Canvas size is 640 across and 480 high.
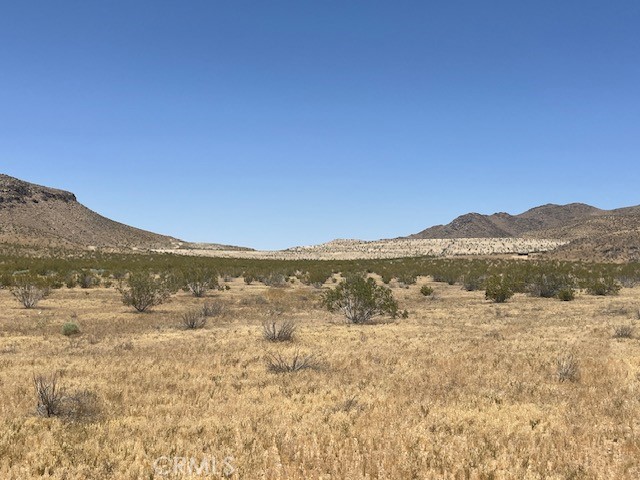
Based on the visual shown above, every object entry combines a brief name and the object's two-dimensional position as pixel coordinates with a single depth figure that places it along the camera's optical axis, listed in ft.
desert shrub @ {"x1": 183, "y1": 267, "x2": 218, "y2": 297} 100.99
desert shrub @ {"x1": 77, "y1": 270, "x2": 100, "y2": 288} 108.27
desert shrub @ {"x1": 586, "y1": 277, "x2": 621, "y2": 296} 99.60
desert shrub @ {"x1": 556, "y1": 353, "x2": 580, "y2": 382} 31.55
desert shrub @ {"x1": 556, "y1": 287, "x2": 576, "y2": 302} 89.97
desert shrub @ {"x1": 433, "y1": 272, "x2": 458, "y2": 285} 140.24
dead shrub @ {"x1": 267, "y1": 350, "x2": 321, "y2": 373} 34.36
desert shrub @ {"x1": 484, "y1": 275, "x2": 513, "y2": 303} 88.22
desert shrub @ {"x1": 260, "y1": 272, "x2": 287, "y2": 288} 130.62
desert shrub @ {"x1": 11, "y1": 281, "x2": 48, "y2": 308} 73.56
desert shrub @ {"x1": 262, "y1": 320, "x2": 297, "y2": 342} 47.50
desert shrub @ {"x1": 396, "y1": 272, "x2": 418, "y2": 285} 135.74
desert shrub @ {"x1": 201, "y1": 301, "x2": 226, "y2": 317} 67.97
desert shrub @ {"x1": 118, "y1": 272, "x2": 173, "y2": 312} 73.00
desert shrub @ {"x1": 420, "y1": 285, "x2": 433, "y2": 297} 105.40
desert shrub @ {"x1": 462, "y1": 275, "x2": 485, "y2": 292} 118.62
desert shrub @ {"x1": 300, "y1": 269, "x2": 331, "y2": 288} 127.24
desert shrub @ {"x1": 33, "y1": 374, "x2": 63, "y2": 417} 23.88
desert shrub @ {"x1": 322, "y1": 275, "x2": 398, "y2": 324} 65.05
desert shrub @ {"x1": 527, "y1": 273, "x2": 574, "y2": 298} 99.35
